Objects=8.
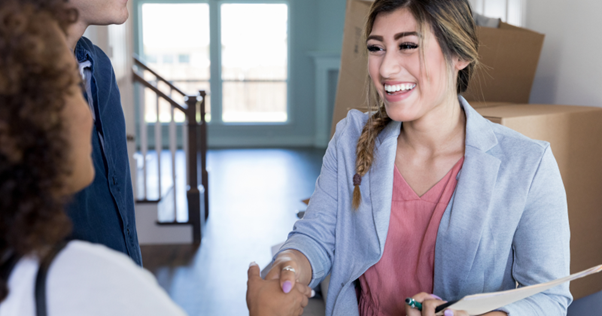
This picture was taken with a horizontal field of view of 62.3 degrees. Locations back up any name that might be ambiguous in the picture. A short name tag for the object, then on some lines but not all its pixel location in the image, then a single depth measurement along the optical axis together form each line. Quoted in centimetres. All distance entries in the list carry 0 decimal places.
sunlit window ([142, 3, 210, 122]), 764
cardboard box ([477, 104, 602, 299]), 139
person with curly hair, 45
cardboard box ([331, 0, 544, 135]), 166
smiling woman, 104
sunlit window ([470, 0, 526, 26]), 206
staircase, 370
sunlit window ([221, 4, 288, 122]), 765
